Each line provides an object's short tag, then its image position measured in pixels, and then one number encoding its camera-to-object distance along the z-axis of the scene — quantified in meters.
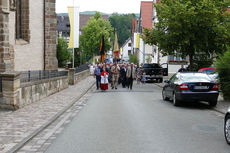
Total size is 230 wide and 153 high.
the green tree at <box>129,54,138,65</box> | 58.53
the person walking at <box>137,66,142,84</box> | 32.79
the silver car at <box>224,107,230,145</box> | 7.18
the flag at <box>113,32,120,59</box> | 43.26
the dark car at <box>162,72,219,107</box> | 13.43
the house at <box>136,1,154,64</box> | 70.69
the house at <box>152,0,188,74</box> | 46.59
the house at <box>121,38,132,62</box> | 117.81
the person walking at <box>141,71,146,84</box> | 32.11
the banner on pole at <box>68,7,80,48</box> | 27.19
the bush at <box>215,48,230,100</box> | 15.62
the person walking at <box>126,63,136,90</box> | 24.59
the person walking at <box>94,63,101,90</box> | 23.52
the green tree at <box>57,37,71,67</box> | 53.44
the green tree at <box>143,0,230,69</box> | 24.16
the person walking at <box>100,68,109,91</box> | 22.83
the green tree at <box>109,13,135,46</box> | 137.25
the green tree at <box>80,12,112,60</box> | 73.19
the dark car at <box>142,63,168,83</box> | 33.94
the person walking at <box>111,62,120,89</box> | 24.41
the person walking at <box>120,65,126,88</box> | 26.61
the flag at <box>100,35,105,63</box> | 34.78
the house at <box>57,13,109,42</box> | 102.62
